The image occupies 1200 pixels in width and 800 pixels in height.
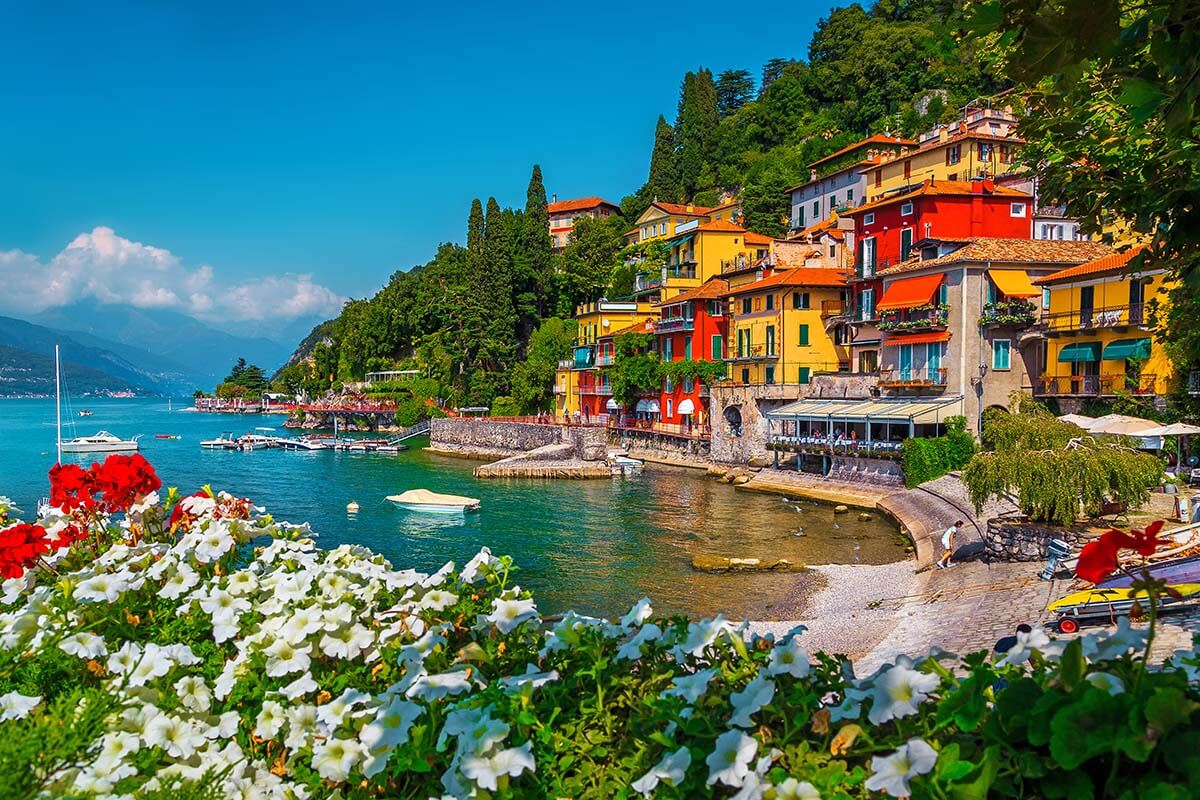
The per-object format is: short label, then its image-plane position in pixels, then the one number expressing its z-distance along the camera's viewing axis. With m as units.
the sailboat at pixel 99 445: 65.94
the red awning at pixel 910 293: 35.66
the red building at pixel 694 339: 51.06
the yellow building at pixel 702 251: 60.62
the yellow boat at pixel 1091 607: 11.54
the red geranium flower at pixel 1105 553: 2.69
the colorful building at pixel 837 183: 62.38
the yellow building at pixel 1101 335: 28.58
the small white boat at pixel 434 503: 35.12
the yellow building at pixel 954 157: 50.09
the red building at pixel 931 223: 38.78
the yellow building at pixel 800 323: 45.16
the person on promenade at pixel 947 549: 20.22
